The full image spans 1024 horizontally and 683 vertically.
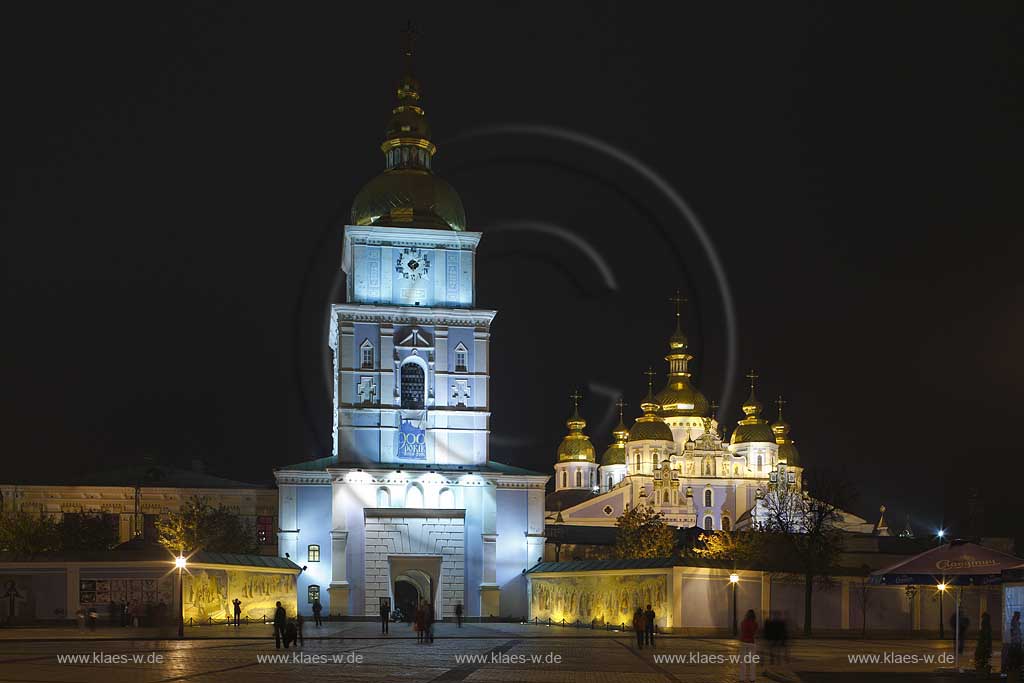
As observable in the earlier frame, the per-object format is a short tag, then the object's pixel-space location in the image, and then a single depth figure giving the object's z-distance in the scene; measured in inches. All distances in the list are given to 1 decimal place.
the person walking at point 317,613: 2504.8
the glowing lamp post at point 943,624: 2372.3
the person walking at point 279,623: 1651.1
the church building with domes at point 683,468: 4805.6
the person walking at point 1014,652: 1194.6
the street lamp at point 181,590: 2047.5
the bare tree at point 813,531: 2529.5
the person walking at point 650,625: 1859.0
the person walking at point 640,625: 1820.9
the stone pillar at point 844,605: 2539.4
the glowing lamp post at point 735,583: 2364.1
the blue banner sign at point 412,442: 3036.4
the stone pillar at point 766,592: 2475.4
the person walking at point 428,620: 1883.6
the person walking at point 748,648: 1147.9
